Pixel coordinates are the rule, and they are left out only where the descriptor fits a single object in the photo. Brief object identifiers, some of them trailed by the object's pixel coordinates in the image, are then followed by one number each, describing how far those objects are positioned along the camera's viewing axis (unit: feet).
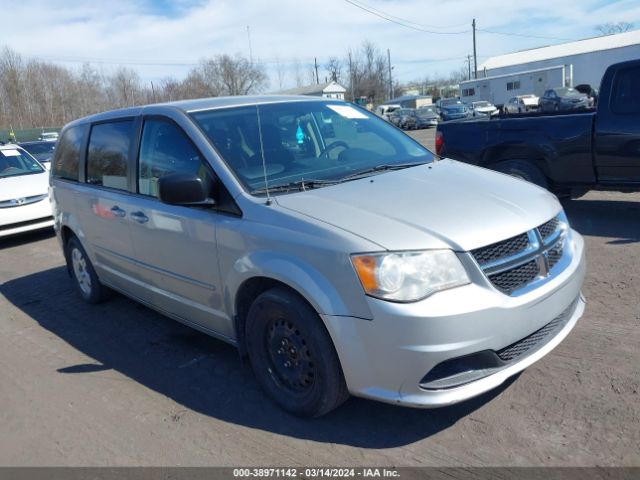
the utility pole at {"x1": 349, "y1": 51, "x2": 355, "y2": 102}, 282.46
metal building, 170.19
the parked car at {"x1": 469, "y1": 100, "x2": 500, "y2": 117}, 134.95
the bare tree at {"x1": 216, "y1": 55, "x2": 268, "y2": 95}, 213.87
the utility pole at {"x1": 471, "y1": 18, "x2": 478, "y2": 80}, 191.72
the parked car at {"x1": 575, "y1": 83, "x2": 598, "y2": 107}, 62.96
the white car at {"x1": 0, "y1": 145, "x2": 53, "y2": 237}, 28.81
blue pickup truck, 21.65
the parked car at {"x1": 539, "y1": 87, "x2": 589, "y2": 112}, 99.18
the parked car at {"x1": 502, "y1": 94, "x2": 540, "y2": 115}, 117.54
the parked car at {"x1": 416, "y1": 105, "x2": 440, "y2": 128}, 122.21
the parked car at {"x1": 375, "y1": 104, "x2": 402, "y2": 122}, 161.87
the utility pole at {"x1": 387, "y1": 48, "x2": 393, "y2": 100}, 286.66
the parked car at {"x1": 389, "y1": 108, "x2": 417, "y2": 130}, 125.29
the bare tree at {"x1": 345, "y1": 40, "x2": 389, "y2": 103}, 285.64
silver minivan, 8.79
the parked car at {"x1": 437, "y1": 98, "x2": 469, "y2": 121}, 113.39
